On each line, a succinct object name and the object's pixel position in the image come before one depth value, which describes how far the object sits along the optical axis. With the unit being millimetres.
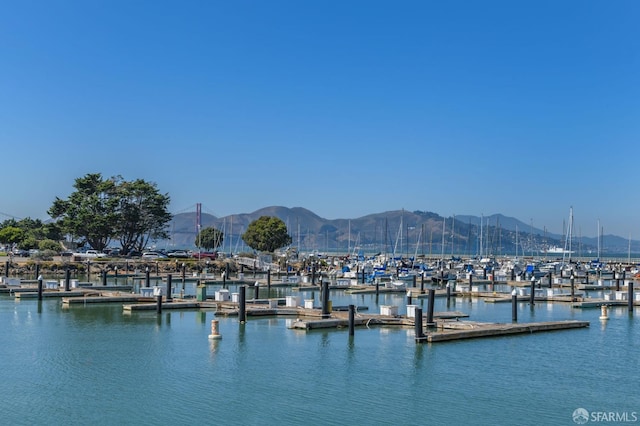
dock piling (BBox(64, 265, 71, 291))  63384
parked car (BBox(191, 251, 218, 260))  115562
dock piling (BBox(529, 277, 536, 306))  60778
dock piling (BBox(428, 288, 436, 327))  42100
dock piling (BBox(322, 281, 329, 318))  44347
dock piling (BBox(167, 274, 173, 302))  53869
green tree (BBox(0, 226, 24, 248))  111438
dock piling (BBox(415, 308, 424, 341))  35938
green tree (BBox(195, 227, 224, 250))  139012
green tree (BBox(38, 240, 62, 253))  107875
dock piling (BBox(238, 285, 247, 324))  44156
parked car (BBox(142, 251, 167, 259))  110162
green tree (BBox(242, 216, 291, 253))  129125
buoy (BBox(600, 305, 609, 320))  50003
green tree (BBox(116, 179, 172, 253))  112312
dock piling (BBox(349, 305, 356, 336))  39219
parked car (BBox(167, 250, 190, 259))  117469
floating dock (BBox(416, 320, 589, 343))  37406
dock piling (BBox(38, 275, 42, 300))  58575
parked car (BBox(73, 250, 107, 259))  103388
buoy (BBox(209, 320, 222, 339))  38375
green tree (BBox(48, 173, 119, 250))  107938
